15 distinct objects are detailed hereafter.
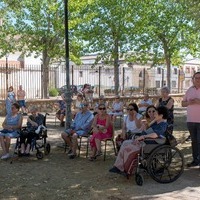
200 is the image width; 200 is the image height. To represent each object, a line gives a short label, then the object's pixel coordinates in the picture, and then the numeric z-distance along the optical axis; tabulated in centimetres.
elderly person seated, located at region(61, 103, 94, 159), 838
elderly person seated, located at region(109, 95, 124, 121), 1323
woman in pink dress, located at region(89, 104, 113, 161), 805
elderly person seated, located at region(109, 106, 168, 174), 626
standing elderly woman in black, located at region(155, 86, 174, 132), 873
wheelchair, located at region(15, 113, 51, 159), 820
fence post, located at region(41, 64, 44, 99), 2005
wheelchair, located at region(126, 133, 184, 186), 614
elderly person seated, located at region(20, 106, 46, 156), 812
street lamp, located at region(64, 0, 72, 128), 907
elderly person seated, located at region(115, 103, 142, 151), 753
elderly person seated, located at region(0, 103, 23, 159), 818
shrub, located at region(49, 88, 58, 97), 2383
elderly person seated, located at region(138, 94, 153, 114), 1311
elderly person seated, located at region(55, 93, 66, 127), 1360
